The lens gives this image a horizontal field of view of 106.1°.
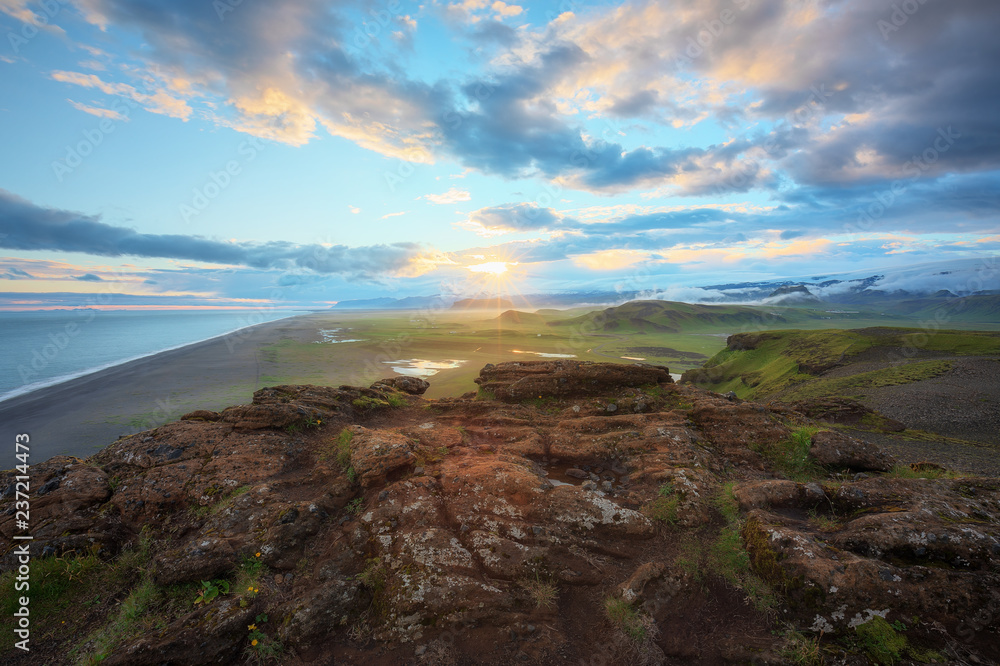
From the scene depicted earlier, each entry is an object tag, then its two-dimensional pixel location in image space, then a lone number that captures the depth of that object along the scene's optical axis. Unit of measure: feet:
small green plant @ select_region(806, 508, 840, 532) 26.64
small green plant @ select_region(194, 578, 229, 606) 24.89
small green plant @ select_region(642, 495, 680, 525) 30.30
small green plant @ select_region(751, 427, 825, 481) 38.31
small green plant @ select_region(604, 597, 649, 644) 22.20
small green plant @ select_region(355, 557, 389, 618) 24.58
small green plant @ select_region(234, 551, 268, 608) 24.93
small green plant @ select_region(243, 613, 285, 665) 22.27
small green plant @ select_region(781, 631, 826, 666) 19.21
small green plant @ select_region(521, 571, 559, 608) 24.09
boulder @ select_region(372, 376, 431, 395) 71.90
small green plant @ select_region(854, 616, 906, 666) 18.65
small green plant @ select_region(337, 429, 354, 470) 37.50
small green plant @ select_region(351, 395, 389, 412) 55.52
